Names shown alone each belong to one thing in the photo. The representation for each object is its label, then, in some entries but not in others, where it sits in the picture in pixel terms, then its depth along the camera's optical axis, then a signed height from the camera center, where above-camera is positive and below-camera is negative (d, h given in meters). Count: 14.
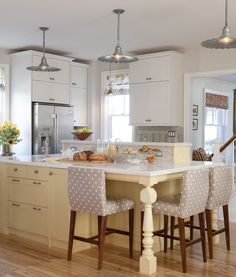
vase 5.52 -0.26
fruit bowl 5.17 -0.05
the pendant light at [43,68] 5.35 +0.83
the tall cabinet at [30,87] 6.94 +0.76
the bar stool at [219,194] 3.99 -0.61
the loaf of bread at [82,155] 4.61 -0.27
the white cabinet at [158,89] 6.84 +0.72
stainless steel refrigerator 6.91 +0.09
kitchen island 3.72 -0.70
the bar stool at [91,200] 3.61 -0.62
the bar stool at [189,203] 3.60 -0.65
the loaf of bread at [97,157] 4.43 -0.28
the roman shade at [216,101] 9.37 +0.75
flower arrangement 5.48 -0.04
